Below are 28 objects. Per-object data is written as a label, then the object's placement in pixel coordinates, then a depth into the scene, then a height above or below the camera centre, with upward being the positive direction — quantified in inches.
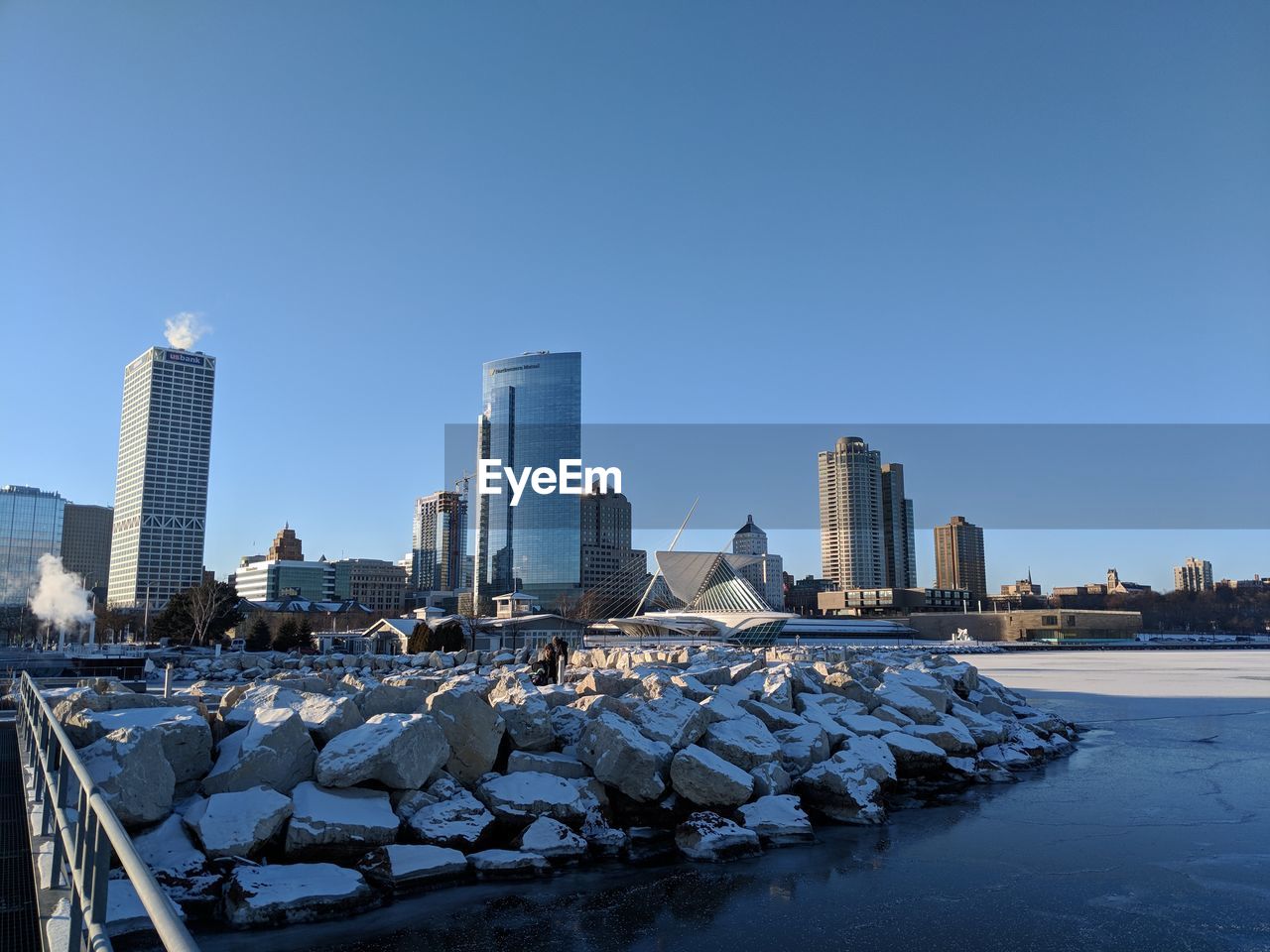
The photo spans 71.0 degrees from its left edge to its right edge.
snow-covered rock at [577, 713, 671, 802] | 573.0 -105.7
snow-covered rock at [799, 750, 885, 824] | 608.4 -134.0
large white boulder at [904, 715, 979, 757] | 808.9 -125.8
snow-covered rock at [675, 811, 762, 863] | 512.4 -140.1
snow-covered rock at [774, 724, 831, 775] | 677.9 -114.4
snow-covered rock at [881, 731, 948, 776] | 752.3 -132.4
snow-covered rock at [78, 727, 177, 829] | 444.5 -87.5
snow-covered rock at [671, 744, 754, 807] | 575.2 -117.3
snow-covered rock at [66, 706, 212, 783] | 485.1 -71.5
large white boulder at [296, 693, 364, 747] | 543.8 -71.8
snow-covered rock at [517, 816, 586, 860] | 496.1 -135.1
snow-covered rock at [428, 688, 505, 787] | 567.5 -84.7
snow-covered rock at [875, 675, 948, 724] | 869.8 -102.8
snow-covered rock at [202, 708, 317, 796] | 486.9 -87.8
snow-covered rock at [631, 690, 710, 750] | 642.8 -89.4
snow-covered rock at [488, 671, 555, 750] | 614.5 -83.5
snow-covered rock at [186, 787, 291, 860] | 438.6 -110.4
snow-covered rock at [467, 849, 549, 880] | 470.6 -139.7
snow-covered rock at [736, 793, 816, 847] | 549.3 -138.5
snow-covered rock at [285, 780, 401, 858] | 450.6 -115.1
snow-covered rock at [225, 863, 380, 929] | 398.3 -134.7
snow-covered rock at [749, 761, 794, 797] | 606.4 -124.0
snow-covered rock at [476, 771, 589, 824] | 529.3 -118.8
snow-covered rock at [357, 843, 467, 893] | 446.3 -135.5
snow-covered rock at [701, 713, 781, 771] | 633.6 -104.1
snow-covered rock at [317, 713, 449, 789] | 498.9 -87.9
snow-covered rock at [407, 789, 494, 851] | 490.0 -124.4
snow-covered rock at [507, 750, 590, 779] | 579.8 -107.1
